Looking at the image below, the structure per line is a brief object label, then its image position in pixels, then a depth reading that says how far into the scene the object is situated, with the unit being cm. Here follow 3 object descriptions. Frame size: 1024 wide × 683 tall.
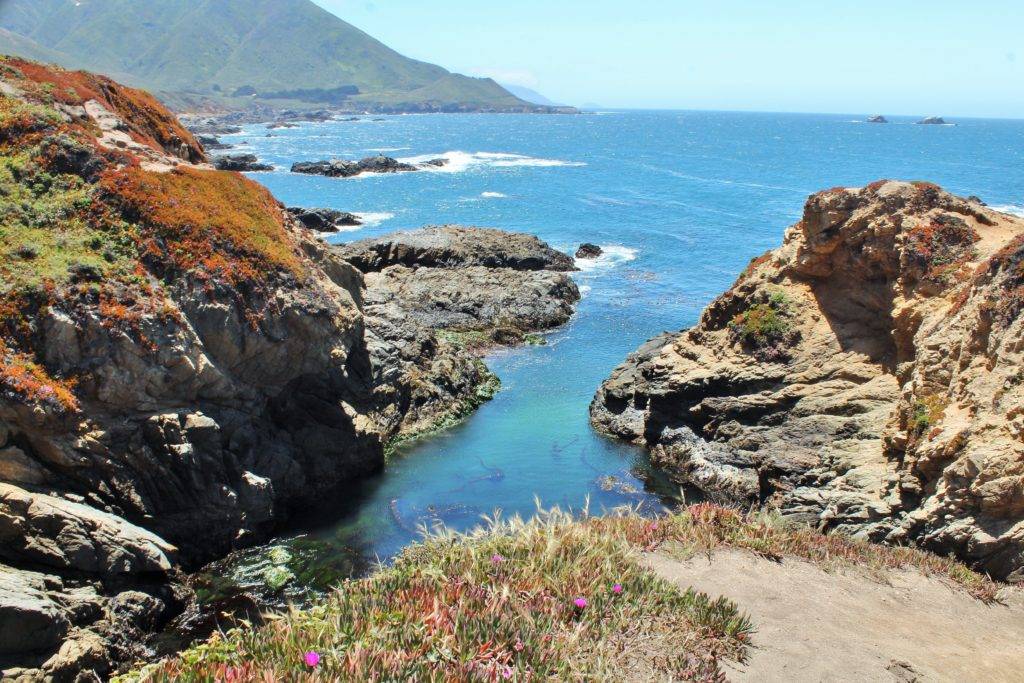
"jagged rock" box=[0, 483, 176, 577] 1591
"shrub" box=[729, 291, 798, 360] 2719
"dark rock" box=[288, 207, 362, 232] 6600
